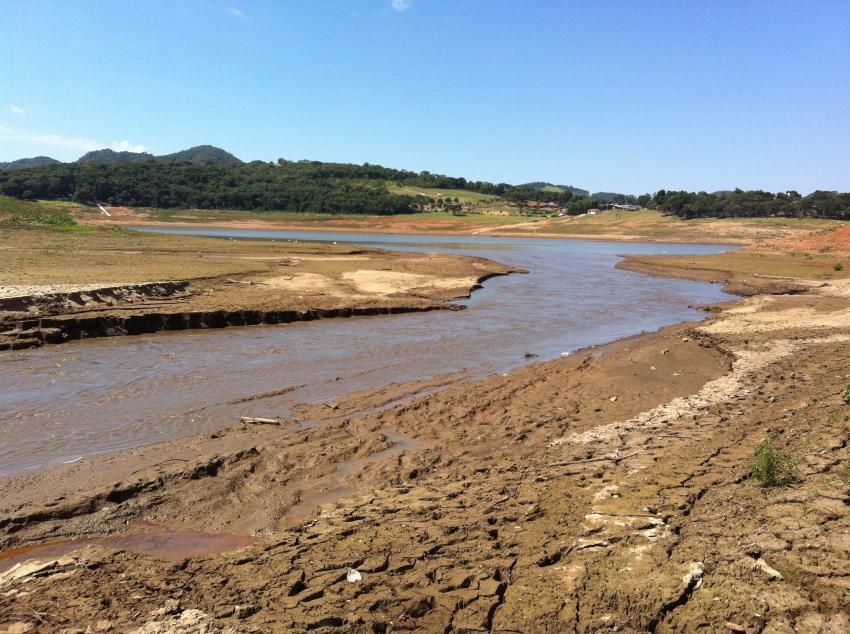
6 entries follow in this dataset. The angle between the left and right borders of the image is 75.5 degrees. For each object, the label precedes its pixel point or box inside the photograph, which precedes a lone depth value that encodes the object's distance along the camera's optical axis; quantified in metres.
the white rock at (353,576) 4.49
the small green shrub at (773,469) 5.31
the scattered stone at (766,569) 3.87
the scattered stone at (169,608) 4.27
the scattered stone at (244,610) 4.12
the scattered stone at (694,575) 3.95
